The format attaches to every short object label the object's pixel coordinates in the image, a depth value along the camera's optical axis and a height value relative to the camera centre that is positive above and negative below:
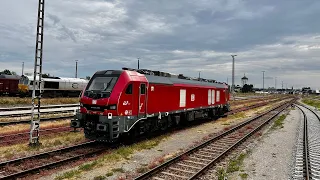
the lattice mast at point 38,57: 9.86 +1.39
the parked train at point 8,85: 34.15 +0.51
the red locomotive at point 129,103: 9.49 -0.62
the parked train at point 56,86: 32.05 +0.44
